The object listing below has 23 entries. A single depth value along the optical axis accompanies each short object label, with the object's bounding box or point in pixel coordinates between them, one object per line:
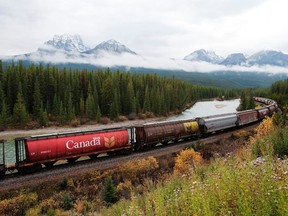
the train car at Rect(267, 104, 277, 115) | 66.89
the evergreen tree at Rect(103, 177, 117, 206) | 19.55
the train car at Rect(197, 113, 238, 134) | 41.53
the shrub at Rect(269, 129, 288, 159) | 15.23
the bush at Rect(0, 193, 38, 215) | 19.19
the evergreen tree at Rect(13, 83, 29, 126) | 66.94
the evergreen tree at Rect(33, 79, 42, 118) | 74.00
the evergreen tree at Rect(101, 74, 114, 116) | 85.06
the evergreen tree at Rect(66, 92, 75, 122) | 74.56
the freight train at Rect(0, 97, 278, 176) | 23.59
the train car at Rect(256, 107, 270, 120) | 57.90
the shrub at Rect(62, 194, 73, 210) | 20.23
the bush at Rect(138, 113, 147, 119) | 87.52
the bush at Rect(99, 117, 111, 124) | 78.31
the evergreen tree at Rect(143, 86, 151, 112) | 91.19
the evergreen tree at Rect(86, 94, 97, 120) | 77.81
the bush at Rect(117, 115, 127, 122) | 82.00
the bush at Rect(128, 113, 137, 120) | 85.19
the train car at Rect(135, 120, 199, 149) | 32.69
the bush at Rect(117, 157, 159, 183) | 25.75
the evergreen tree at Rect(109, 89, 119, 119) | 81.88
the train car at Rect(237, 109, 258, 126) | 49.62
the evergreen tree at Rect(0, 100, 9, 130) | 64.79
